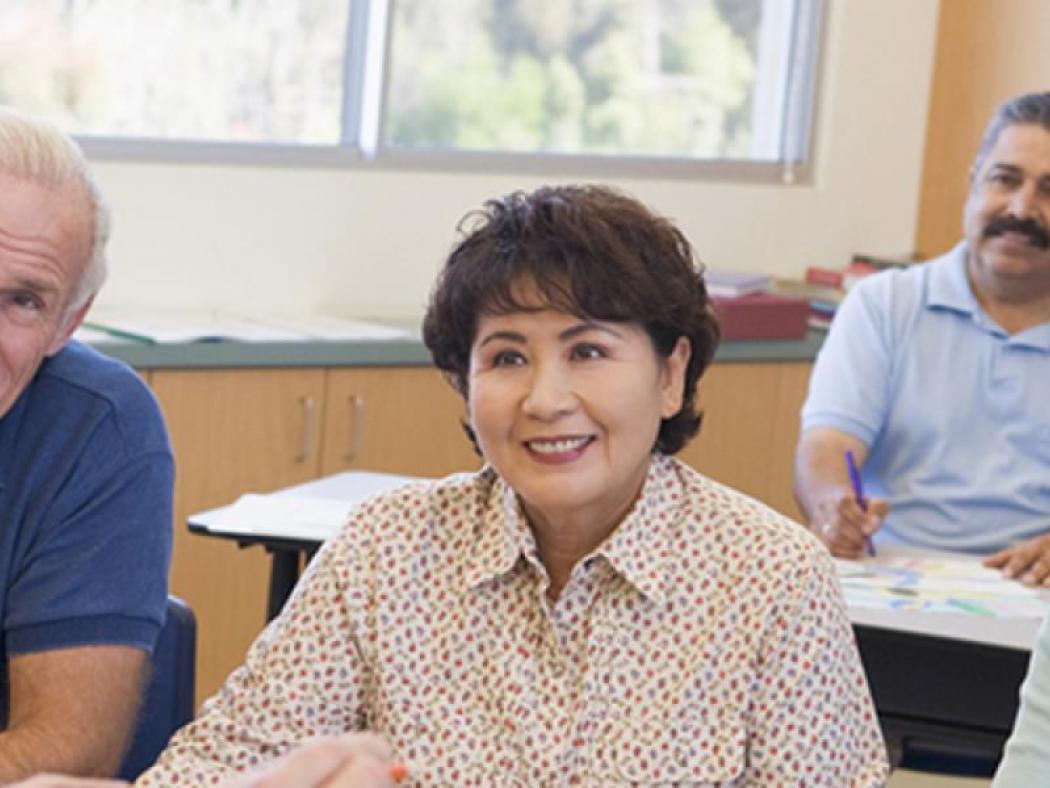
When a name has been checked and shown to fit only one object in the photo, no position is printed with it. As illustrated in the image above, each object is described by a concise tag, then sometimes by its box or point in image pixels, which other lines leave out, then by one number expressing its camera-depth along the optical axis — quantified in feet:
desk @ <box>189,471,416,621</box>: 14.14
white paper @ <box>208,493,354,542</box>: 14.20
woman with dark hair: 9.66
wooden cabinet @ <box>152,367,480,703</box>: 19.76
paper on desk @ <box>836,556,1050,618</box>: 13.58
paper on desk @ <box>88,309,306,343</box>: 19.38
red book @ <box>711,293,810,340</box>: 23.25
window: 20.94
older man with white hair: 9.69
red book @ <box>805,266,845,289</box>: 25.39
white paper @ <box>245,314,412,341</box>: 20.69
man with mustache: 17.18
